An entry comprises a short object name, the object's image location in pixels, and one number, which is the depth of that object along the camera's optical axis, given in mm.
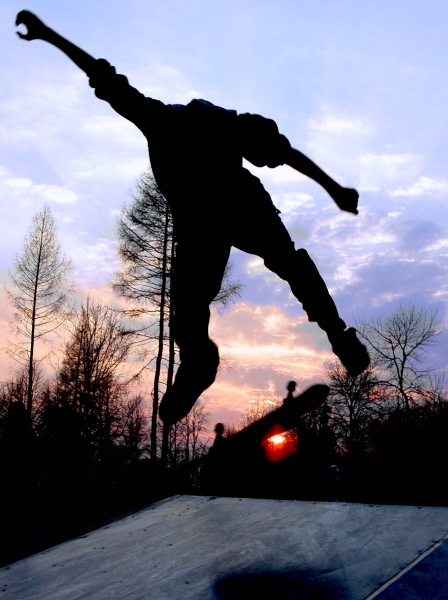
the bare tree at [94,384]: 21625
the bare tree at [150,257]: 15766
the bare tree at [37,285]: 19328
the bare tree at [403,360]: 24672
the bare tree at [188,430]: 27567
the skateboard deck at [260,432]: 3723
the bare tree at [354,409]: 26016
